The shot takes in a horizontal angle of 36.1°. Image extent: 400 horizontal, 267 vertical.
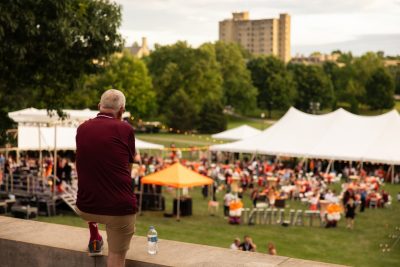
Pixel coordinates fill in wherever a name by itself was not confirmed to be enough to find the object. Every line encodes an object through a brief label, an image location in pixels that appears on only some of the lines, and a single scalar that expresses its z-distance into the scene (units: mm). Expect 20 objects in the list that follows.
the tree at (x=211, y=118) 68688
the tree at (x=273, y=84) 86938
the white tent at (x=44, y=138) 29172
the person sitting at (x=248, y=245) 13344
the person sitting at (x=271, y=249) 13273
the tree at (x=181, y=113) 67562
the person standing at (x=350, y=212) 19531
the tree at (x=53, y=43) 15422
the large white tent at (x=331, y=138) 30422
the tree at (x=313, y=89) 89438
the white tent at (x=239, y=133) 41572
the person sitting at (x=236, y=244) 13633
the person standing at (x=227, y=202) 21141
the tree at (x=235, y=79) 83956
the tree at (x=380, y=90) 89625
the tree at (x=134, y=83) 68688
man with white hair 3605
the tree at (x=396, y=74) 99369
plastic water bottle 3979
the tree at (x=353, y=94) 89538
